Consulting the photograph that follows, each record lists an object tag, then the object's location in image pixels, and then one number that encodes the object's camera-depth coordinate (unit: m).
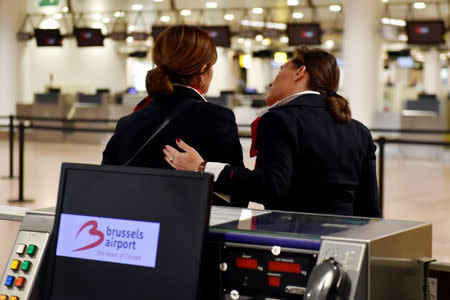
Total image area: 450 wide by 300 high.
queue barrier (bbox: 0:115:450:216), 6.35
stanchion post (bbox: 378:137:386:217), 6.28
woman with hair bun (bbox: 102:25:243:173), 1.89
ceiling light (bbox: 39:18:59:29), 21.72
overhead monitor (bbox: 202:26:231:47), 20.17
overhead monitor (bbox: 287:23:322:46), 19.06
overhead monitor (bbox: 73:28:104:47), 20.44
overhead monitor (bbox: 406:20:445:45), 17.88
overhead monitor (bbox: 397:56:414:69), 33.41
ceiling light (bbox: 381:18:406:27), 24.06
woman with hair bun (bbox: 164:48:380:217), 1.79
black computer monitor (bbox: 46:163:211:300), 1.33
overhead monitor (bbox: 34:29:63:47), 20.59
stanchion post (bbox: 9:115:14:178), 10.15
